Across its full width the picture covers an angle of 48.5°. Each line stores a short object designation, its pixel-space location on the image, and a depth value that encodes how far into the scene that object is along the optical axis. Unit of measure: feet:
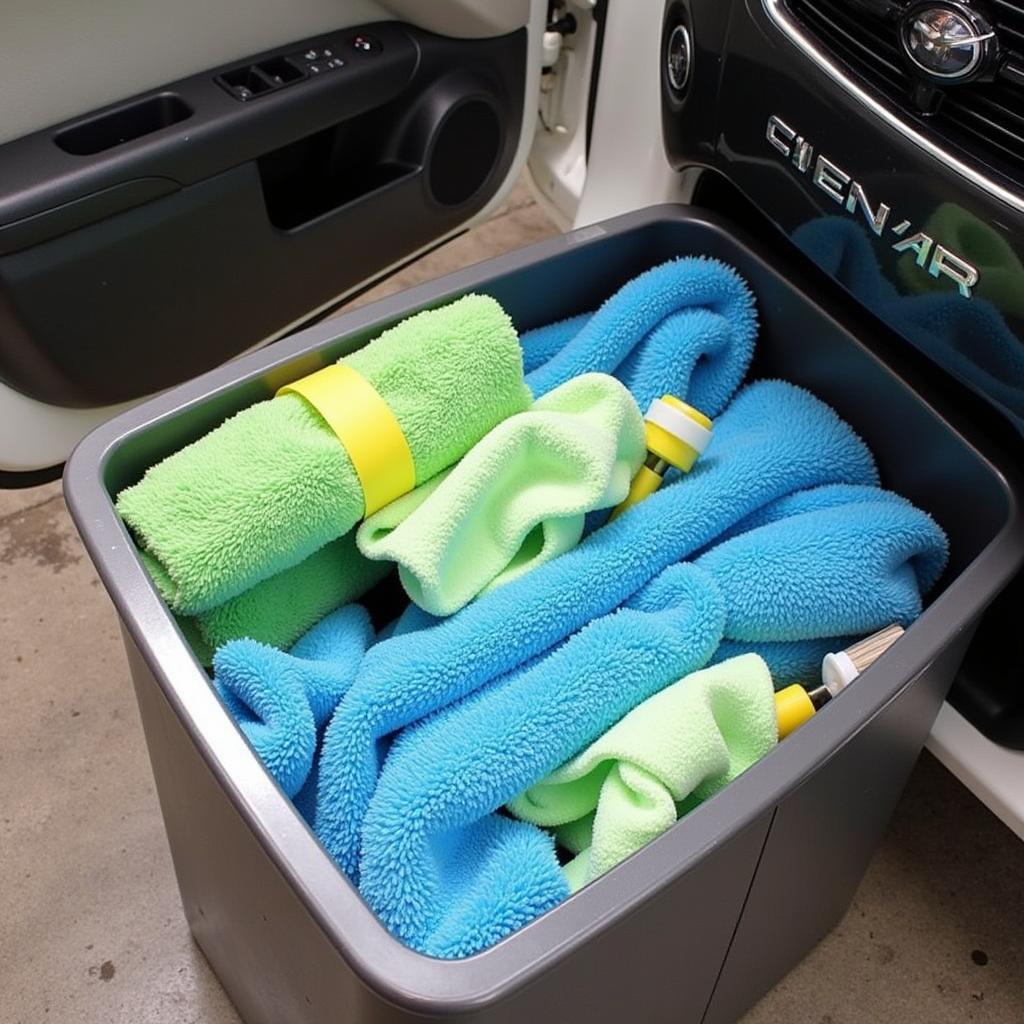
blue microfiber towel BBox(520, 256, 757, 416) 2.03
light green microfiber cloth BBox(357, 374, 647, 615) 1.70
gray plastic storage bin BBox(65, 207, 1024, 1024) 1.26
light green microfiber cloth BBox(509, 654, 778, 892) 1.47
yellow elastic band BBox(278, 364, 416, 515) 1.71
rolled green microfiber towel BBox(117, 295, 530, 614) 1.61
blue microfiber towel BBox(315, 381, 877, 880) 1.54
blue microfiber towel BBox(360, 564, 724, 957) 1.42
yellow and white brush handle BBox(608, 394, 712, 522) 1.90
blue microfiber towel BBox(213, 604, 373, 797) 1.49
